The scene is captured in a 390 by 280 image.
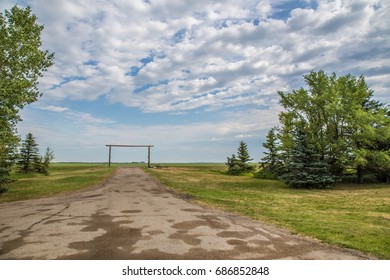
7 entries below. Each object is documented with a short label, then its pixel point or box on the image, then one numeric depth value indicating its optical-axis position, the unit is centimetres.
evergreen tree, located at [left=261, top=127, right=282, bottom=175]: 3758
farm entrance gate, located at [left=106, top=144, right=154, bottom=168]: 4681
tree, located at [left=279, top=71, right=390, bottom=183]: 2569
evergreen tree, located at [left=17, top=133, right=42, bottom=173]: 3938
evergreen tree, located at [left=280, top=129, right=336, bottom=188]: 2431
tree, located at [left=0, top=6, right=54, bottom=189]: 1570
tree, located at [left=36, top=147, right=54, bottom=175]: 4062
